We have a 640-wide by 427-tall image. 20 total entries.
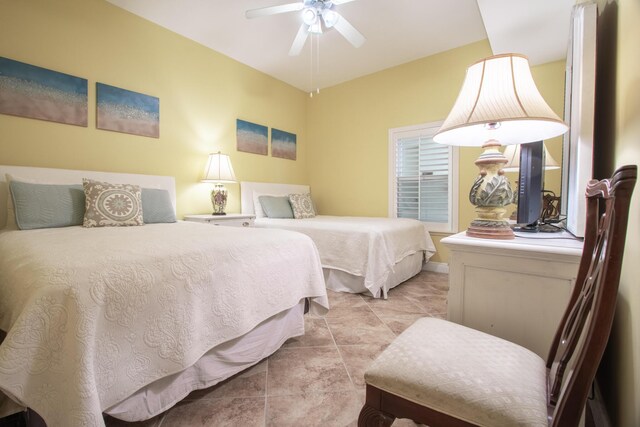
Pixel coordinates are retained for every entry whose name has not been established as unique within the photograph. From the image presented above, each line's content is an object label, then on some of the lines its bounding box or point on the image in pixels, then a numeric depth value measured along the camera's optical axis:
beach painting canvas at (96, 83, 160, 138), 2.69
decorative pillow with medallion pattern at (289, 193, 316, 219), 3.92
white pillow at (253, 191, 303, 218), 3.94
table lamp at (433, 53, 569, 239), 1.00
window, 3.59
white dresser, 0.98
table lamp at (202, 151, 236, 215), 3.30
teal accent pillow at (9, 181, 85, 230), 1.90
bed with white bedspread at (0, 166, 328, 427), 0.83
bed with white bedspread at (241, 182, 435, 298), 2.68
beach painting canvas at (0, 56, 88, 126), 2.22
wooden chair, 0.54
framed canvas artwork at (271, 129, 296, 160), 4.36
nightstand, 3.10
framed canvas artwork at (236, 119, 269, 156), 3.90
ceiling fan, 2.36
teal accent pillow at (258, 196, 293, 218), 3.82
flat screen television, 1.39
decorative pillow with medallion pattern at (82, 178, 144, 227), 2.10
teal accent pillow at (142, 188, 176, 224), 2.46
